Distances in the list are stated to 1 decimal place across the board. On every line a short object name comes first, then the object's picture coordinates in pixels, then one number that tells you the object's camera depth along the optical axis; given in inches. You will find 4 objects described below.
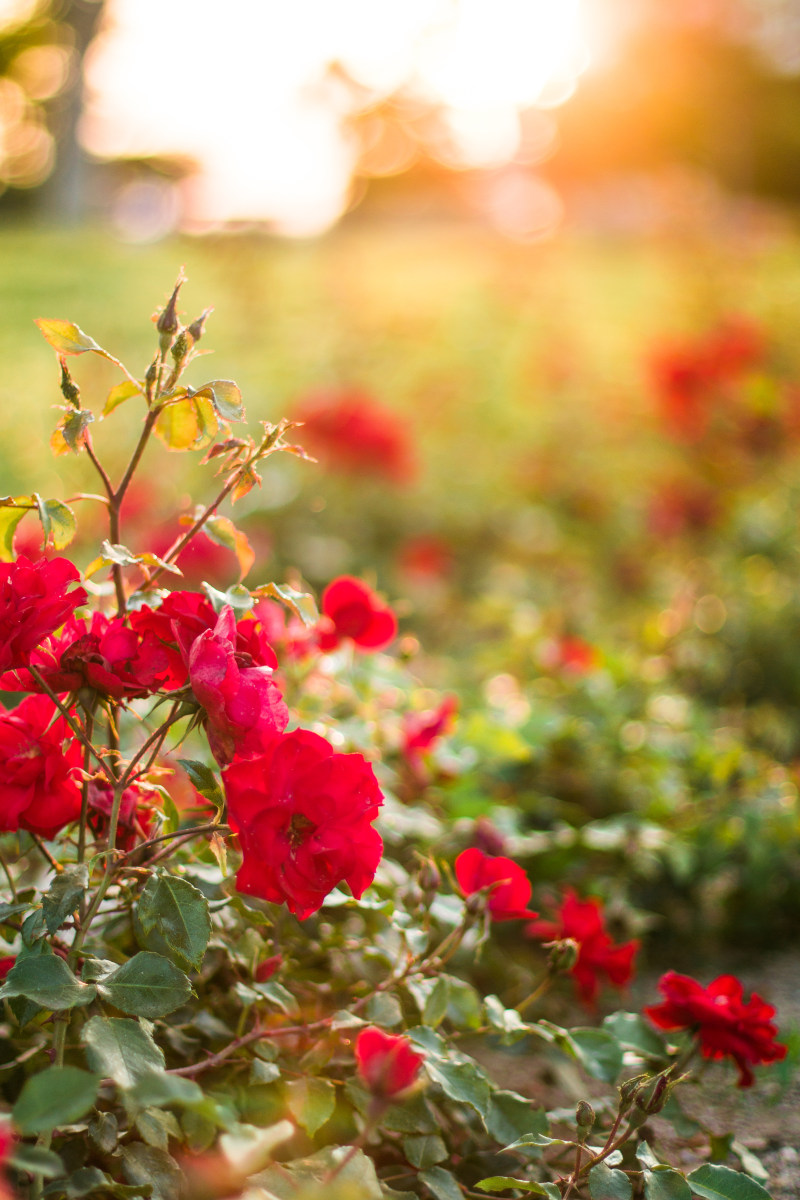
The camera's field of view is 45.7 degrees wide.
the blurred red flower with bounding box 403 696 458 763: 48.9
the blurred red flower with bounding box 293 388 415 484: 130.6
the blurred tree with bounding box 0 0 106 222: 637.3
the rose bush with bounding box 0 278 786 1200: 26.9
